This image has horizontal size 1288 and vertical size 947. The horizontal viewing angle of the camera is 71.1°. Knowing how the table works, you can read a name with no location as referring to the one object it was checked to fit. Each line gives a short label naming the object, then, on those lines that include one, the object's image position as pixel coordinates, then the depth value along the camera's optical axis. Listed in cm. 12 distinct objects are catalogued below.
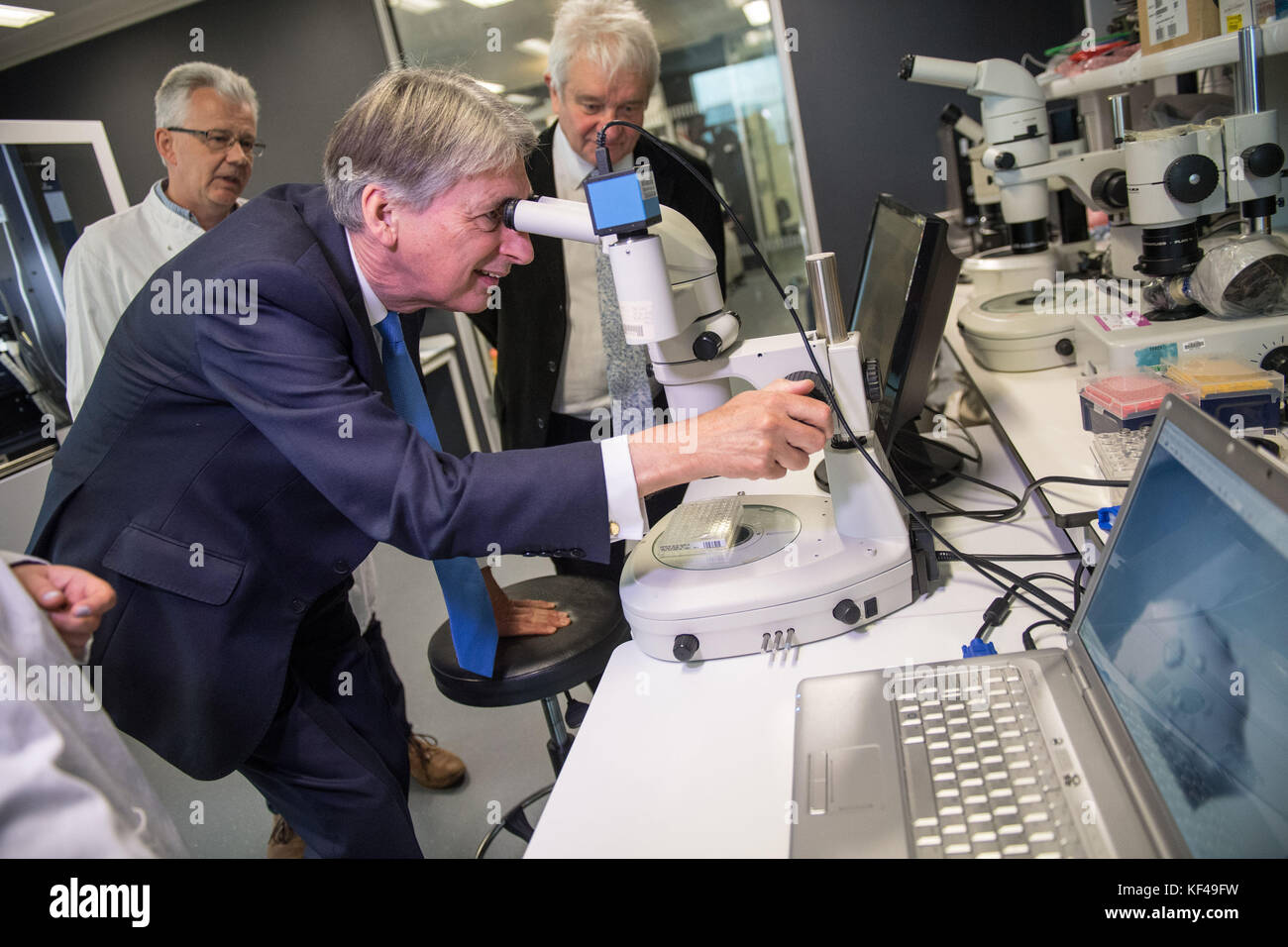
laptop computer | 59
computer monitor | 118
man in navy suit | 105
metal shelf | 128
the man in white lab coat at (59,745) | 64
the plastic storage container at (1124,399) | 121
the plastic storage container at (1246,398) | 114
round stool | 138
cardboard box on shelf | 148
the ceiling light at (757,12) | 366
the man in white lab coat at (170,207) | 216
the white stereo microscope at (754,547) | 106
